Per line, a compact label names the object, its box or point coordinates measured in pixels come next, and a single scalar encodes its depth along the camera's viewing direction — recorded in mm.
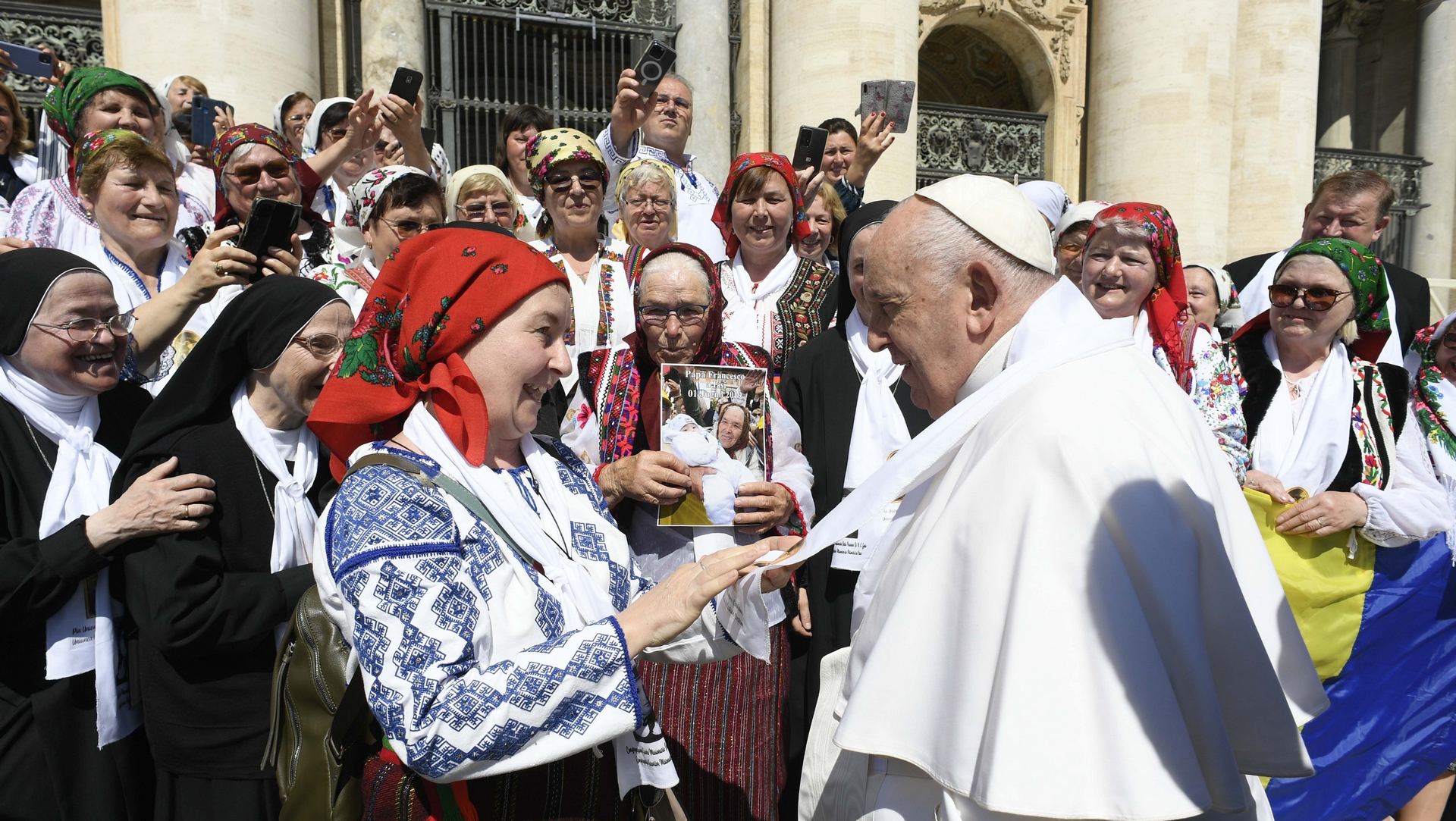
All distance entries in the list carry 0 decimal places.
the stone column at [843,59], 9516
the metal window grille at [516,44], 10055
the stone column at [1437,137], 14828
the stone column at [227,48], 7348
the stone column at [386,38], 9570
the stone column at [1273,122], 11938
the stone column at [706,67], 10508
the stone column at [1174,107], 11141
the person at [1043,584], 1552
